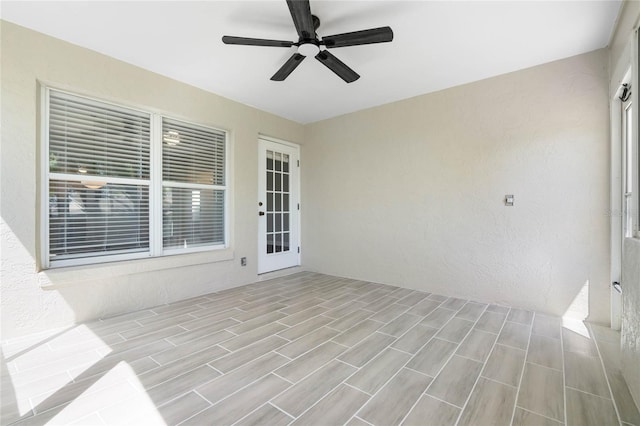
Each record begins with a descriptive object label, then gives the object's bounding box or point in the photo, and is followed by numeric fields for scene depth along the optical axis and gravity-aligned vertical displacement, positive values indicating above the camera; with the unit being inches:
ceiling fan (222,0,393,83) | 77.4 +55.0
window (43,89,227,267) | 108.7 +13.4
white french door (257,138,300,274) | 181.9 +5.2
